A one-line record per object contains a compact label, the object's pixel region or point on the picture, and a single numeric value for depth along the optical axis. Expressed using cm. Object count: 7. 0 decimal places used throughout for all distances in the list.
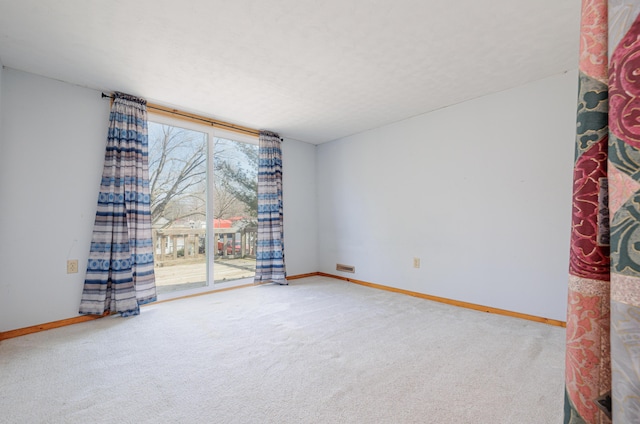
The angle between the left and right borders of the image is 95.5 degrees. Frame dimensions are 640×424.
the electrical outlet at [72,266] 264
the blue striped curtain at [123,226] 272
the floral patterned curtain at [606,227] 34
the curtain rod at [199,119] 319
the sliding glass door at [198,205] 334
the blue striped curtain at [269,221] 401
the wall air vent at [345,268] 426
